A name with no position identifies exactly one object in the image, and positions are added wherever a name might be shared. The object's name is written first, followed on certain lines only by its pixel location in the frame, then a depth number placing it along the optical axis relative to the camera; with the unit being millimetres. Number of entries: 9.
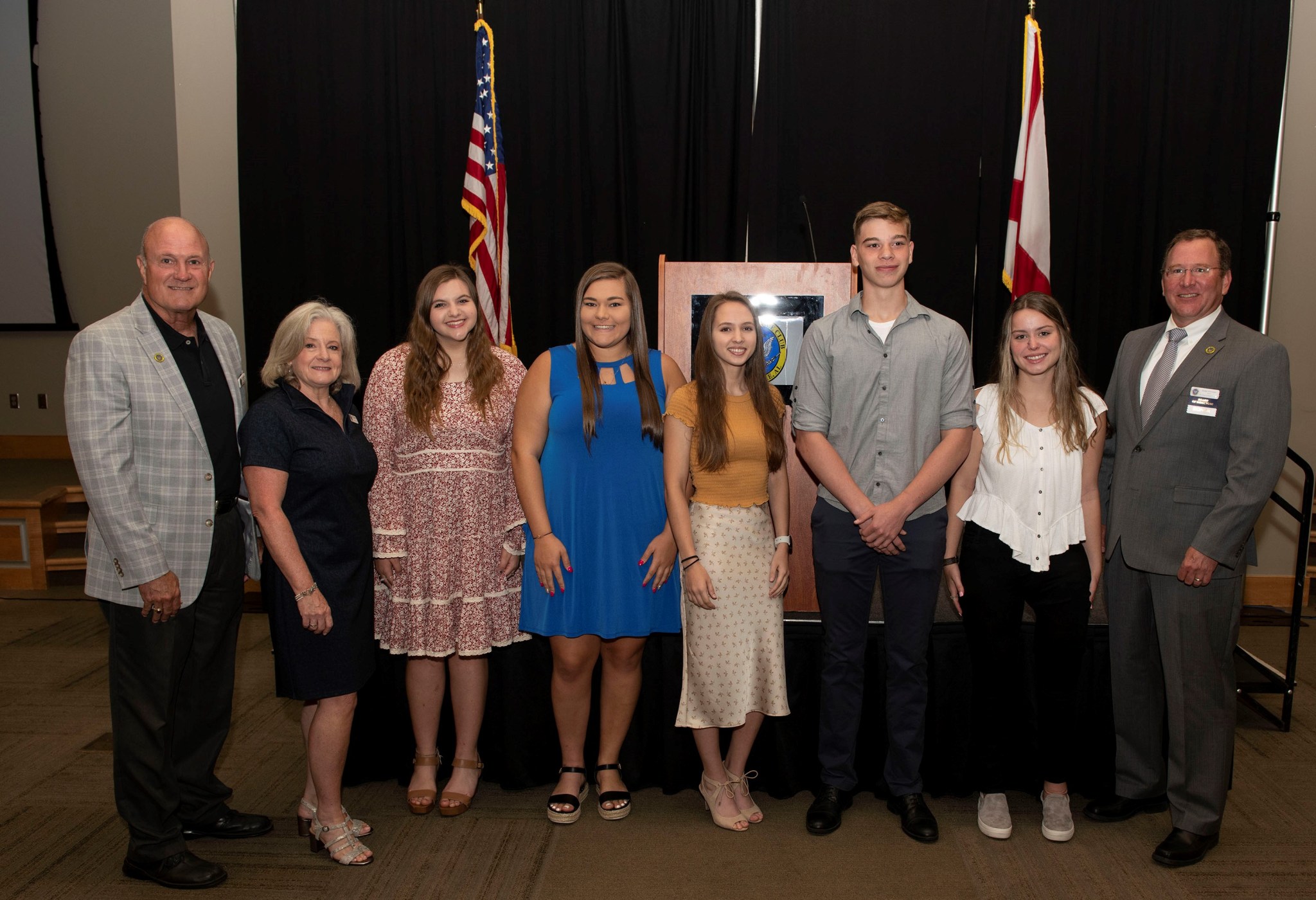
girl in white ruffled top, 2498
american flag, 4242
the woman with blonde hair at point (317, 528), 2279
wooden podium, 3230
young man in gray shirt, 2482
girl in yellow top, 2496
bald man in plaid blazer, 2227
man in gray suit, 2340
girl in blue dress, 2570
